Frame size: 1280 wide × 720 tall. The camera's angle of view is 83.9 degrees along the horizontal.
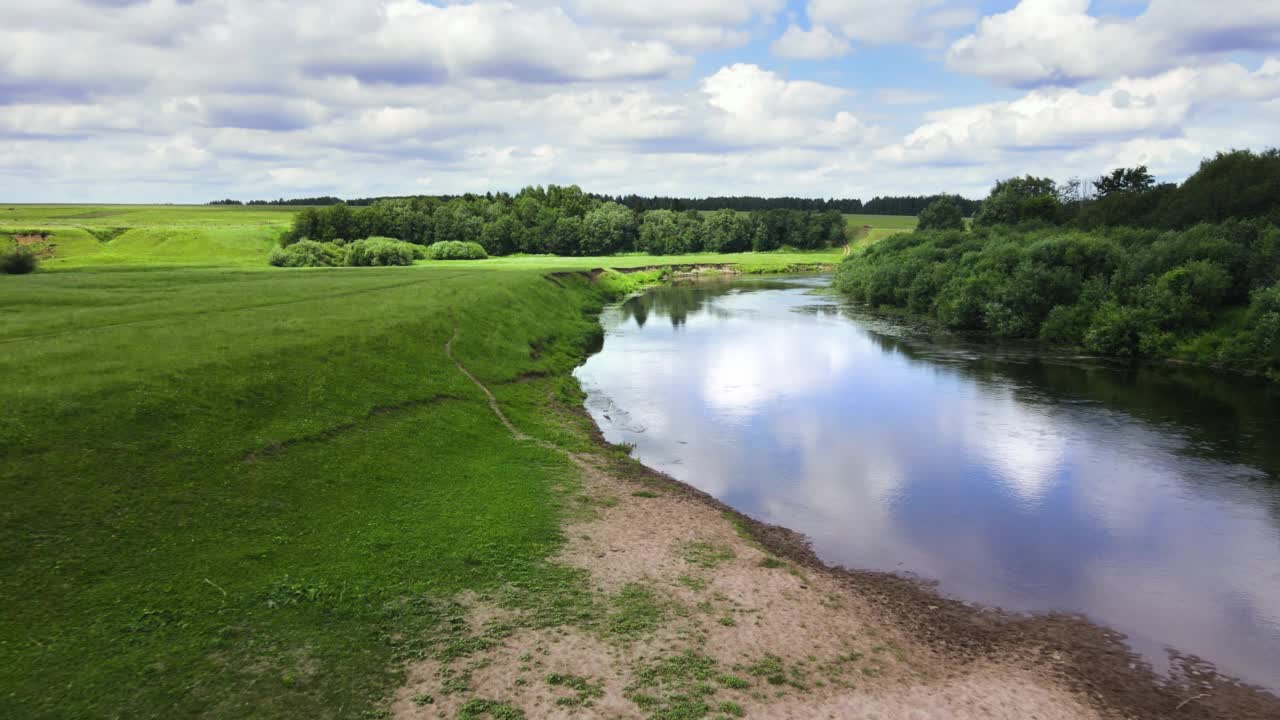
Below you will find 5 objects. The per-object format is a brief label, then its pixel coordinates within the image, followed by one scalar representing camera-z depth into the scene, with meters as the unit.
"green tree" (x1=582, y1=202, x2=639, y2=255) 167.75
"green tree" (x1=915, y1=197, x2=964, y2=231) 140.75
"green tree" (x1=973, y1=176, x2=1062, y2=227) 109.06
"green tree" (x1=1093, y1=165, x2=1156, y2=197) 108.94
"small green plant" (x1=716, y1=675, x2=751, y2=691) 13.80
